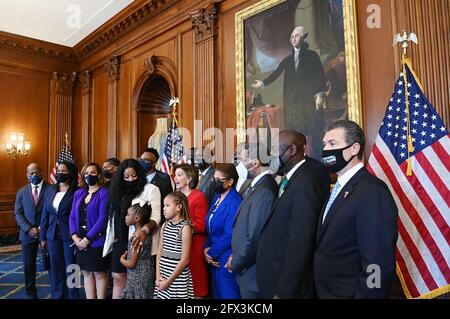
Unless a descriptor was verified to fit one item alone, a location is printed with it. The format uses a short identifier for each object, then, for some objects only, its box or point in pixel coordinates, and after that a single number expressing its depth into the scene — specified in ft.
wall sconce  26.48
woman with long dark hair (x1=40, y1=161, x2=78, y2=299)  12.37
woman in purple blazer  10.84
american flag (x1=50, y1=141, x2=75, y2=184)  27.43
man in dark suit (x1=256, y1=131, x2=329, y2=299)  6.17
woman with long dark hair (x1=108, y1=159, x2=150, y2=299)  9.93
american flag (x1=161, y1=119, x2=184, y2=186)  17.69
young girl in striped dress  8.14
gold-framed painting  11.92
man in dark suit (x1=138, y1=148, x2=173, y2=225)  11.78
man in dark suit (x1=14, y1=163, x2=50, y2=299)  14.00
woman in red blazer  9.62
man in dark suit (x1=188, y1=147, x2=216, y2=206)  12.50
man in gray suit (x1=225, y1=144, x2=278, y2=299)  7.88
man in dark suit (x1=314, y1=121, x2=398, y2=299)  5.24
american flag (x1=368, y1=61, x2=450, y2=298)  7.87
